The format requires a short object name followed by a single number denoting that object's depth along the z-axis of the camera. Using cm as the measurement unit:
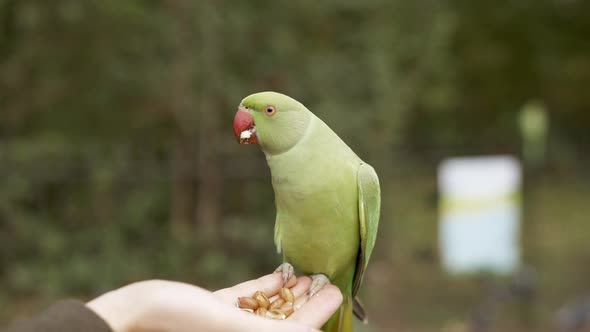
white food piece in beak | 124
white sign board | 269
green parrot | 123
